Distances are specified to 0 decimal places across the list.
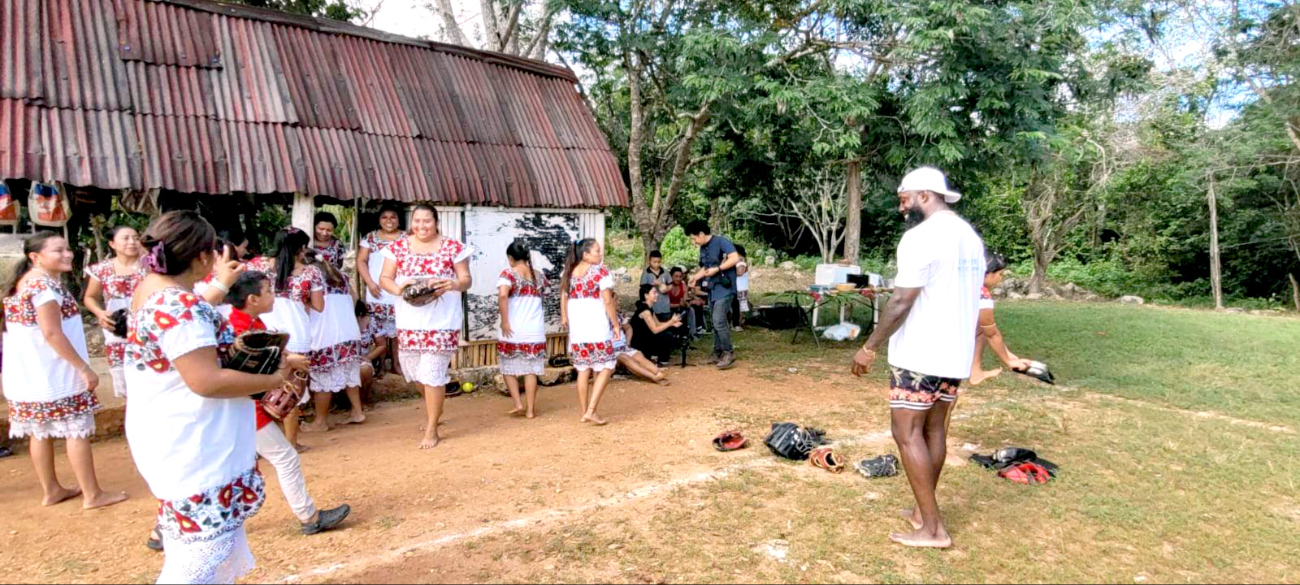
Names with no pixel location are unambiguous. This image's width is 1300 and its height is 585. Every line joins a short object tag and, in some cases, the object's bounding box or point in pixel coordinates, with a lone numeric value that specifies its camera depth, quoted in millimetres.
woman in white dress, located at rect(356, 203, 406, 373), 6259
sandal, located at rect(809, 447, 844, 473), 4770
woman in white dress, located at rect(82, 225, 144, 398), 4875
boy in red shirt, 3395
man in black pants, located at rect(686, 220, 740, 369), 8594
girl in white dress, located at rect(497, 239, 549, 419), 6031
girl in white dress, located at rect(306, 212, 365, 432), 5566
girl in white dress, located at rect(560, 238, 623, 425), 5887
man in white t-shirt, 3506
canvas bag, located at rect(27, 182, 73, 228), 5871
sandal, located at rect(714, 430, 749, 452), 5278
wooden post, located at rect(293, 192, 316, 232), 6379
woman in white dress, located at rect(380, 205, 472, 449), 5152
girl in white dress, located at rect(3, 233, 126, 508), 3924
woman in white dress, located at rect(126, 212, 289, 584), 2287
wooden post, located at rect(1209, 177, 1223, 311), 17034
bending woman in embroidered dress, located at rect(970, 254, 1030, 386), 4957
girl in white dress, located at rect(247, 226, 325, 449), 5145
